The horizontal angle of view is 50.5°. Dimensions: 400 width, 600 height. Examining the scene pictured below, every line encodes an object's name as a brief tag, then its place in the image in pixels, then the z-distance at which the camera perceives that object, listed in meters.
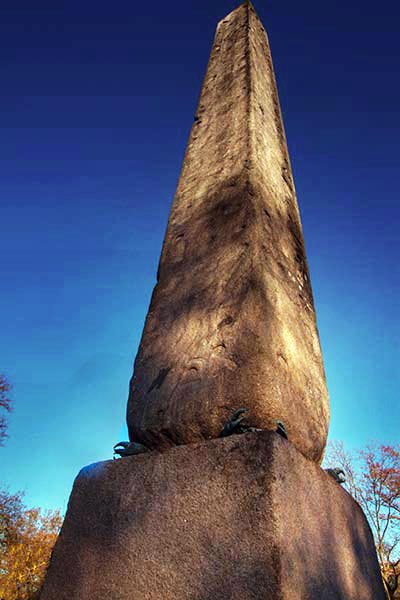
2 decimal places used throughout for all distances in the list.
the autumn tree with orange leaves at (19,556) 15.94
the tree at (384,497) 16.36
